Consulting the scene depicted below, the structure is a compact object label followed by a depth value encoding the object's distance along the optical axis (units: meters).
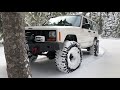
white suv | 2.63
